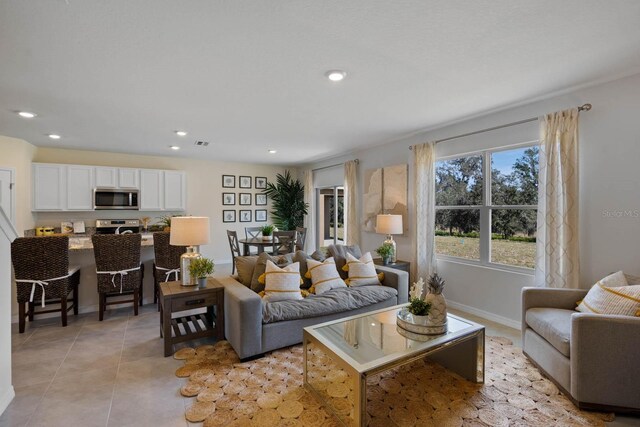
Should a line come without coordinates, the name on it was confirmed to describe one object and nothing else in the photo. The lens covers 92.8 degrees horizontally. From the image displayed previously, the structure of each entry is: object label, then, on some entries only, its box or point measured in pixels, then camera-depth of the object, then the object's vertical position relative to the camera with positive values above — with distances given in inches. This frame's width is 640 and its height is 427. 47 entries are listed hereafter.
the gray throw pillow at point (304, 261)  139.5 -22.4
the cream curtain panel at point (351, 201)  230.2 +8.8
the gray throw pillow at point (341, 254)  151.6 -21.0
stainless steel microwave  226.7 +10.8
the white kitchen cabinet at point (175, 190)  254.4 +19.3
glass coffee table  72.6 -36.4
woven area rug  76.6 -51.7
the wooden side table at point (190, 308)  108.5 -35.6
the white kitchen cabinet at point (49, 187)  209.9 +18.3
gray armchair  76.3 -38.6
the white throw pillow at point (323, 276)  132.3 -28.2
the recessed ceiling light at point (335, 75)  100.5 +46.4
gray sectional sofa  103.2 -37.3
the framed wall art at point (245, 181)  299.3 +31.3
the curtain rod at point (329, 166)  230.0 +40.9
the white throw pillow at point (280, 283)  118.0 -27.9
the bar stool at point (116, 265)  140.9 -24.6
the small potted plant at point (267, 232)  218.2 -13.8
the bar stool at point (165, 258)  151.4 -22.6
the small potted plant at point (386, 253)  168.5 -22.4
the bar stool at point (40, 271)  126.2 -24.4
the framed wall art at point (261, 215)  310.3 -2.2
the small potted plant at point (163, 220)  253.6 -6.3
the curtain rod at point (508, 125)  112.4 +39.6
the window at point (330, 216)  272.8 -2.9
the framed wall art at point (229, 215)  291.9 -2.1
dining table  213.5 -21.4
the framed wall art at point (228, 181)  289.6 +30.6
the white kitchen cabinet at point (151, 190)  243.4 +18.6
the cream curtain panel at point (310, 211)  295.7 +1.7
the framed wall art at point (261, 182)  308.1 +31.2
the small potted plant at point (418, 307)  90.4 -28.6
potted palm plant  302.7 +9.8
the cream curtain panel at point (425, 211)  168.4 +0.8
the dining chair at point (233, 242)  217.2 -21.4
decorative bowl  88.9 -33.5
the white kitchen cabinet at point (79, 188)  219.8 +18.6
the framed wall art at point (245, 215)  301.6 -2.2
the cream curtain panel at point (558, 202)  114.8 +3.9
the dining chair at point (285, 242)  215.0 -20.8
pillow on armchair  83.0 -24.7
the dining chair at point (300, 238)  233.9 -20.2
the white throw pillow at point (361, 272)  140.9 -27.9
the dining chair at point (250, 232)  241.6 -15.3
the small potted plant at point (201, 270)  116.0 -21.8
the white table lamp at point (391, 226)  172.2 -7.6
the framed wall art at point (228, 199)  290.7 +13.4
